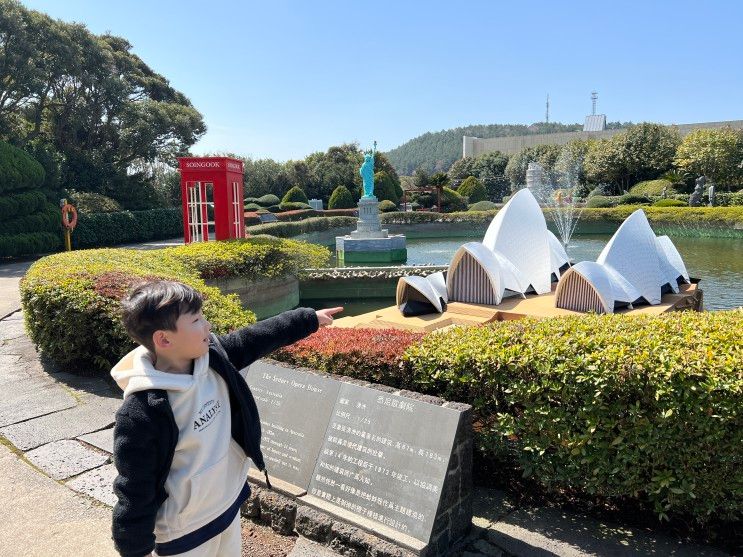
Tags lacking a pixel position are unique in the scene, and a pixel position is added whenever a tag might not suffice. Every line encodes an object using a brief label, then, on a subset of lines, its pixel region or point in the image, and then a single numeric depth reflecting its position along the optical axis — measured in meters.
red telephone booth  13.10
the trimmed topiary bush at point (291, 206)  37.31
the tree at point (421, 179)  49.95
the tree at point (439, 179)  38.86
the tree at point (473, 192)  45.34
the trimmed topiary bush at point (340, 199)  40.47
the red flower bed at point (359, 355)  3.92
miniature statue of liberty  23.85
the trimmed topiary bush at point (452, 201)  42.03
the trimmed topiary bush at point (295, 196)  40.16
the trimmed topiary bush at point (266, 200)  39.94
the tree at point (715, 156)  38.06
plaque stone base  2.84
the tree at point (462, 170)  63.62
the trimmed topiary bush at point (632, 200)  37.44
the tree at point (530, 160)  55.03
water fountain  32.38
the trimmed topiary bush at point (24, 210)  17.61
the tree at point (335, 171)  46.81
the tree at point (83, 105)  20.75
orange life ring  16.20
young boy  1.77
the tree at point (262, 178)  44.66
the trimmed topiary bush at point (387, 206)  36.97
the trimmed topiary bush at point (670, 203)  34.32
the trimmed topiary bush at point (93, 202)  25.08
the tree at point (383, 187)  40.25
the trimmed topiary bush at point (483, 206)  38.59
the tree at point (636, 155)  43.50
